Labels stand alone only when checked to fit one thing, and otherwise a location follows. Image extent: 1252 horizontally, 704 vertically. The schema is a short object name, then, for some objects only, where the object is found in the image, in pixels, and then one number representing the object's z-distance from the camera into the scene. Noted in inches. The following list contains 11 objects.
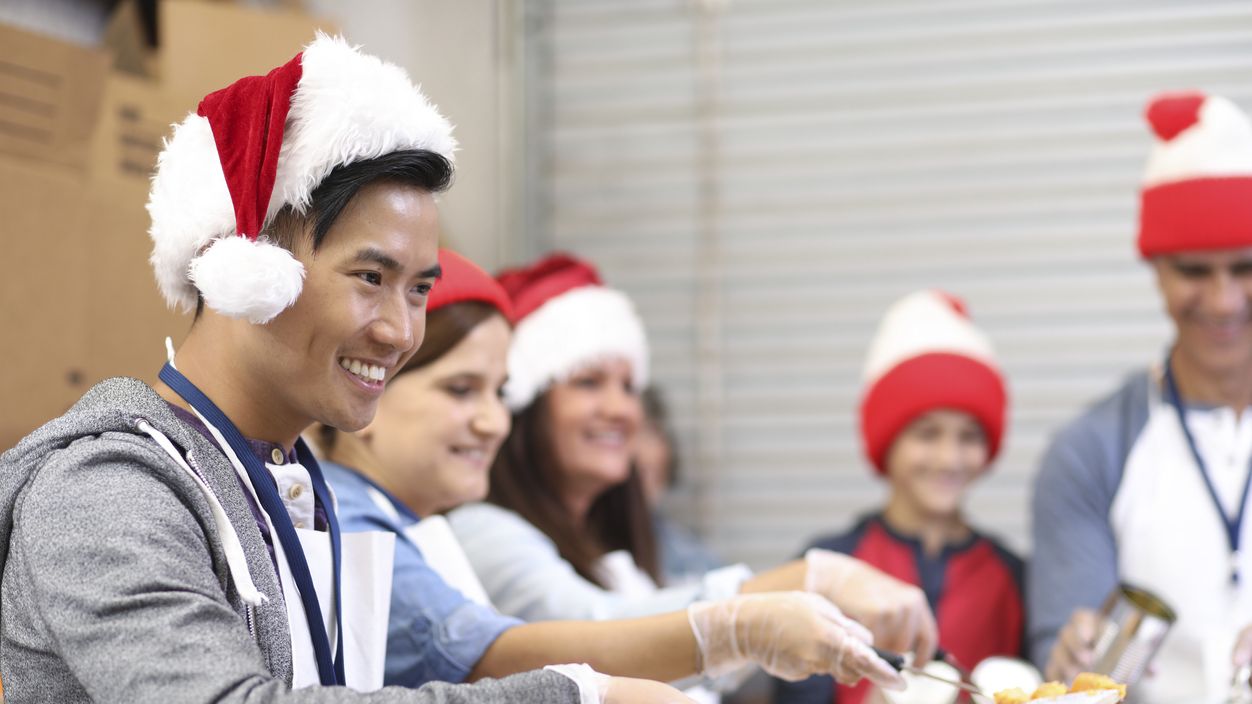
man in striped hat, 103.7
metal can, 84.8
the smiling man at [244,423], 45.6
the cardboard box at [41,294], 85.0
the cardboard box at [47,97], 85.4
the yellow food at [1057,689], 62.0
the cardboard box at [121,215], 88.9
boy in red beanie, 117.6
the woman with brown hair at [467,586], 69.5
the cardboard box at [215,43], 100.8
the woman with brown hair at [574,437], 107.0
